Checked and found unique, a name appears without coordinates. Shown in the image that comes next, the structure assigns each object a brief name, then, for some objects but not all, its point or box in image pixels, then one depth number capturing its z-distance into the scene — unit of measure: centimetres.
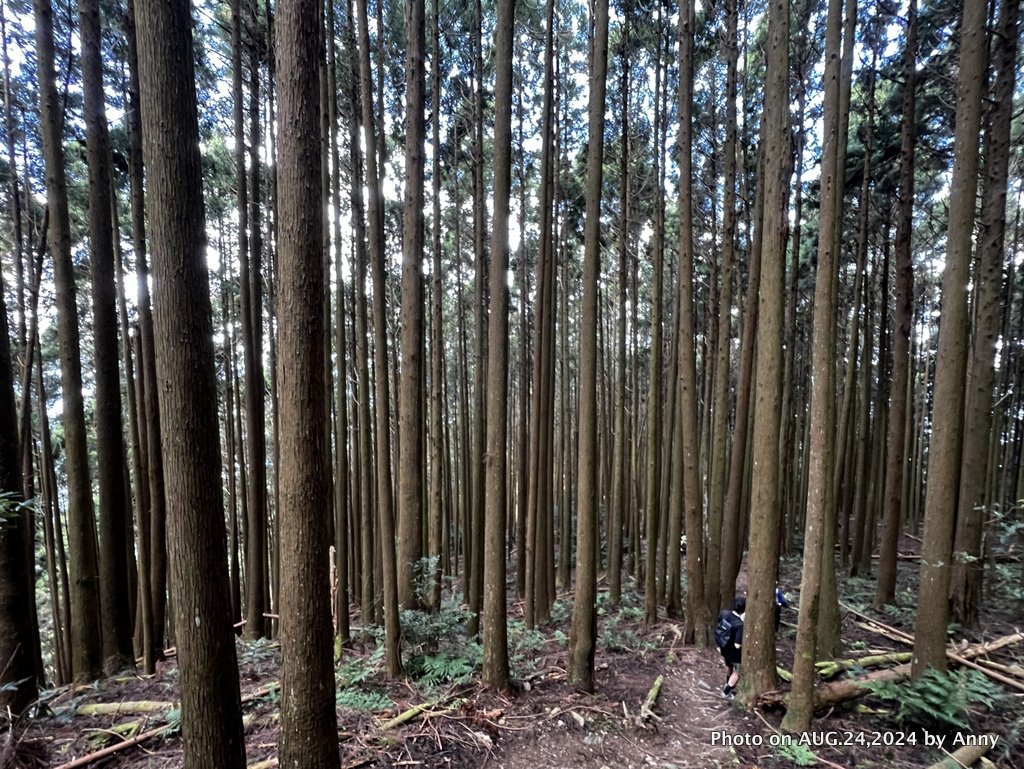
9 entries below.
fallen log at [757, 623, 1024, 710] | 462
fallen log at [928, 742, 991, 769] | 372
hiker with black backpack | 535
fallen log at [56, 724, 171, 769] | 333
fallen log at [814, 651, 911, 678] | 528
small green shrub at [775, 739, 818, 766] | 388
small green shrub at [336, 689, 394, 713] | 436
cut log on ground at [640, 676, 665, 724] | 472
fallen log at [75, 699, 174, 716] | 418
